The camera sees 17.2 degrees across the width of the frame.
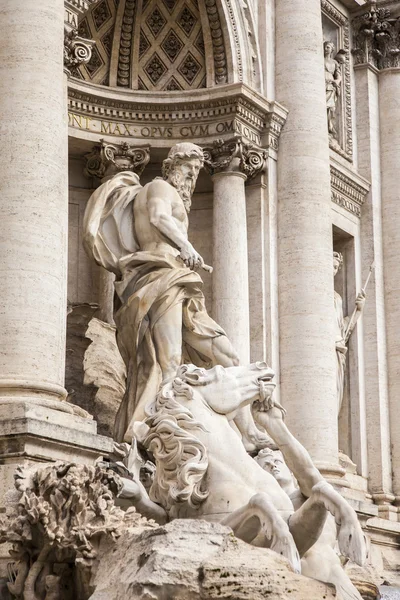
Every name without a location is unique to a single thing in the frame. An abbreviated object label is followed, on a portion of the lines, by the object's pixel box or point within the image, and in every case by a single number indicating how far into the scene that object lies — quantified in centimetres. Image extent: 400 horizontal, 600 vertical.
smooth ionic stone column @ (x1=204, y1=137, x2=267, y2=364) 1733
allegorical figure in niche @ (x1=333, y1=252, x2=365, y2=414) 2022
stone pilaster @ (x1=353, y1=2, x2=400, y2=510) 2105
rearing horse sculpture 945
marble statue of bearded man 1432
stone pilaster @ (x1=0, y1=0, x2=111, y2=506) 1128
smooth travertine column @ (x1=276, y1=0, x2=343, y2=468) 1773
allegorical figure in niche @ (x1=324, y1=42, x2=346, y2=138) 2144
